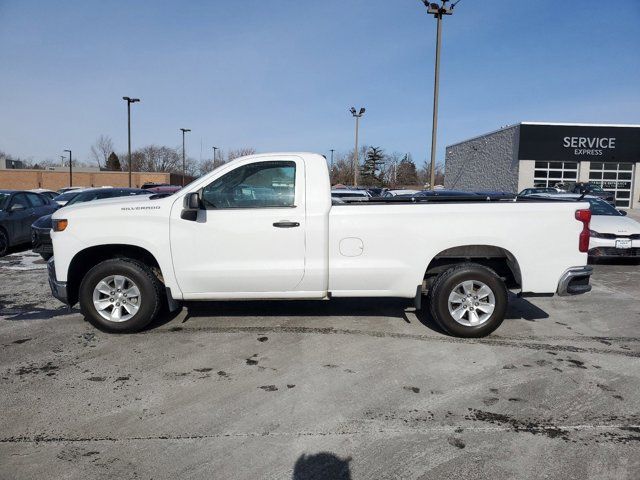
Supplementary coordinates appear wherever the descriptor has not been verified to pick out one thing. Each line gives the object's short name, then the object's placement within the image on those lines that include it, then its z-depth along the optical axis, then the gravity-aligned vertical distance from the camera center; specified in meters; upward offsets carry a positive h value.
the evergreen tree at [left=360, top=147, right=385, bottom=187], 83.75 +6.15
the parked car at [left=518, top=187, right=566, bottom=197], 25.42 +0.59
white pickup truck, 5.07 -0.50
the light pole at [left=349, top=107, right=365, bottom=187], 42.51 +7.44
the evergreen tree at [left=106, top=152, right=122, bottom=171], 79.00 +5.13
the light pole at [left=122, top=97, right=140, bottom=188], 37.88 +6.58
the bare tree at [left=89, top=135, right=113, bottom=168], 90.15 +7.32
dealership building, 35.25 +3.34
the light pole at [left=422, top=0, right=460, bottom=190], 18.42 +5.43
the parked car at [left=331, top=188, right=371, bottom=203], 11.51 +0.12
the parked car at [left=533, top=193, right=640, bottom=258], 9.84 -0.76
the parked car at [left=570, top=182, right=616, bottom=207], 27.76 +0.72
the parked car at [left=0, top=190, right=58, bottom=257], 11.21 -0.52
